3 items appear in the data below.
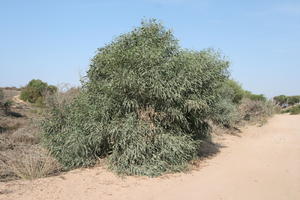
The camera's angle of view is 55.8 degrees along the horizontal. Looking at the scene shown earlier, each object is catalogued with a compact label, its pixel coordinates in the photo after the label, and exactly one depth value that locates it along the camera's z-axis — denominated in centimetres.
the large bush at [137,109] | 710
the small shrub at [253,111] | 1983
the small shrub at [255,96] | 2484
